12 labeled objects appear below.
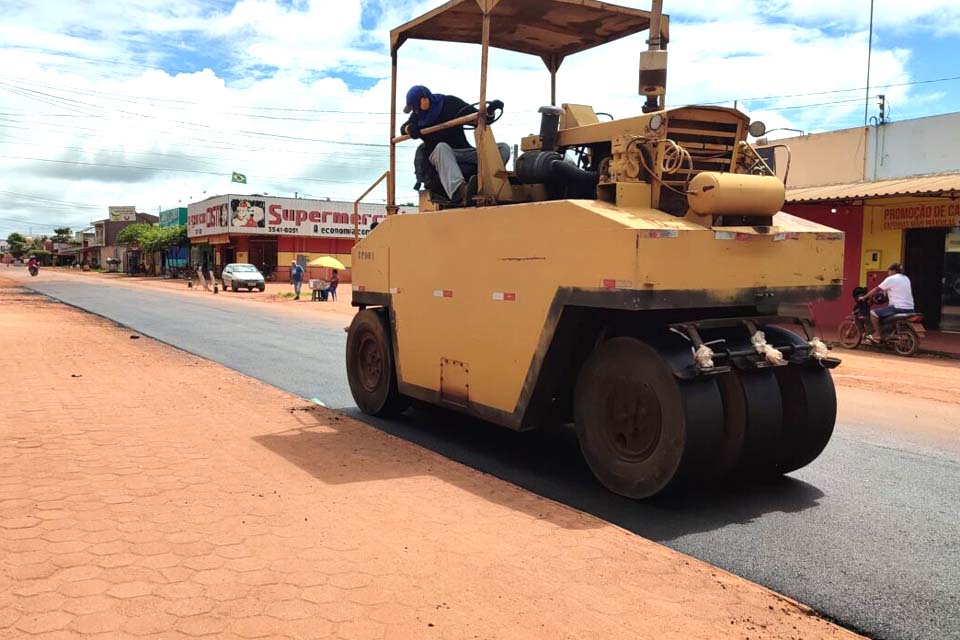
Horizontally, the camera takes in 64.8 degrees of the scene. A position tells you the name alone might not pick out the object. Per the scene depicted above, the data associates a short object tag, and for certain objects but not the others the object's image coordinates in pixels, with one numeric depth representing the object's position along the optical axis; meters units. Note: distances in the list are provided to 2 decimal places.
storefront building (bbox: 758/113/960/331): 16.64
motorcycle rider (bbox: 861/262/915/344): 13.97
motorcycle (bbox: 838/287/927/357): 13.90
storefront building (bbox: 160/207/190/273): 68.45
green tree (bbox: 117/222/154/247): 74.25
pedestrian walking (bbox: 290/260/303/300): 32.53
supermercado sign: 51.09
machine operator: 6.77
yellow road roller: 4.71
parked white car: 39.28
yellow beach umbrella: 31.30
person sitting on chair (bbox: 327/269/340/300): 31.72
